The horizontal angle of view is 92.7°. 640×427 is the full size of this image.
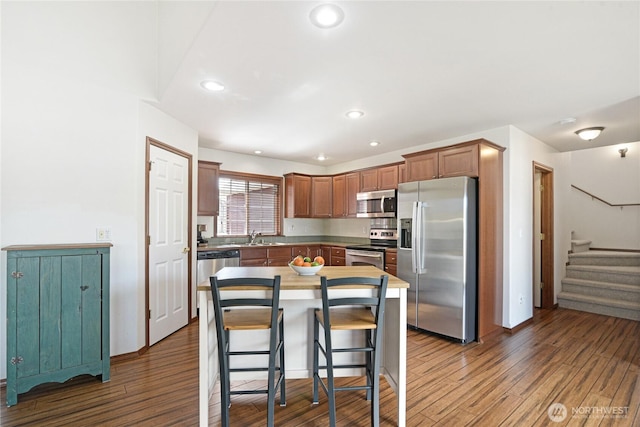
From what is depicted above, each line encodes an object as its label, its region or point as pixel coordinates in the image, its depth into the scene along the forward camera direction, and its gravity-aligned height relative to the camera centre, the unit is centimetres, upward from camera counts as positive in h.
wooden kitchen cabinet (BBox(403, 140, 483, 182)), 357 +73
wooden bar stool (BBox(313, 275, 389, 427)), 191 -68
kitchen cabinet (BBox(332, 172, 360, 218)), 564 +49
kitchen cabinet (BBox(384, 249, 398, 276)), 444 -60
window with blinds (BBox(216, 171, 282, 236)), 538 +29
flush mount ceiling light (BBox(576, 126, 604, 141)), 375 +109
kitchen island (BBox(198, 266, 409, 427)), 195 -81
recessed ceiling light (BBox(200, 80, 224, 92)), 266 +120
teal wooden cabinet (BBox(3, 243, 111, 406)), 224 -74
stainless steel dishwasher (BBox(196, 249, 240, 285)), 434 -61
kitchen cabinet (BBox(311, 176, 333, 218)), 607 +46
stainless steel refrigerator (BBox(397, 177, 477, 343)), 345 -42
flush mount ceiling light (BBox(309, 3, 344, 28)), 171 +119
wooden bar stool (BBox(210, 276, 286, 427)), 187 -67
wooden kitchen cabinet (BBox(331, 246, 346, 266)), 549 -65
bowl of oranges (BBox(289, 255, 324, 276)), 226 -34
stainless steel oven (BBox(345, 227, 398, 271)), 466 -45
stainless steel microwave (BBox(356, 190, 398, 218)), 489 +27
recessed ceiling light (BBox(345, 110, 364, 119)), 335 +118
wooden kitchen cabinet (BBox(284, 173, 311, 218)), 589 +47
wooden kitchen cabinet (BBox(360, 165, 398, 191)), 494 +70
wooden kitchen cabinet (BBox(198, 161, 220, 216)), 464 +49
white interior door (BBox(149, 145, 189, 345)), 329 -27
